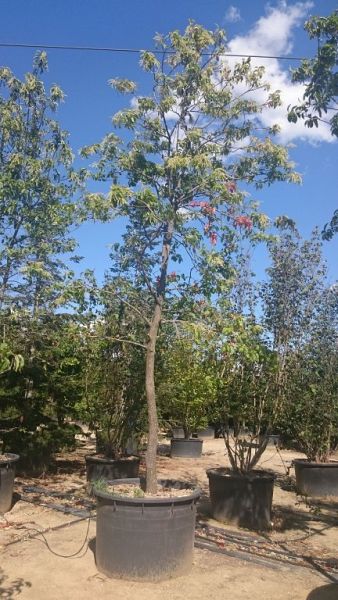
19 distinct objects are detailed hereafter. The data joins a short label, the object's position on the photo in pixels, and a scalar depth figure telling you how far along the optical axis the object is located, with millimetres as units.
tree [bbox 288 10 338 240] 3768
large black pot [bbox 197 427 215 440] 18278
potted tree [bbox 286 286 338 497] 7633
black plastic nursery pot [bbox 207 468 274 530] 6176
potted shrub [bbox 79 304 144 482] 7883
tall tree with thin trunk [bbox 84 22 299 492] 5203
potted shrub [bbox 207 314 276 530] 6203
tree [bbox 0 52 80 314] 9688
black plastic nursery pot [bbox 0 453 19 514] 6305
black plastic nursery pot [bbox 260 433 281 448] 14980
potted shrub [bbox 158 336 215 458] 11805
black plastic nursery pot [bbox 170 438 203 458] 12672
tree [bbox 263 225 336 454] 7156
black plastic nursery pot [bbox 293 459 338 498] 8305
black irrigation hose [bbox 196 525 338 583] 4827
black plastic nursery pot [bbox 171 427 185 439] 15014
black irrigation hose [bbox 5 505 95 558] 4977
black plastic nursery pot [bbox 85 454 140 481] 7867
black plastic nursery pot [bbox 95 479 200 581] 4410
